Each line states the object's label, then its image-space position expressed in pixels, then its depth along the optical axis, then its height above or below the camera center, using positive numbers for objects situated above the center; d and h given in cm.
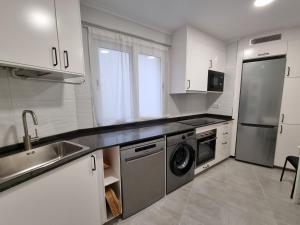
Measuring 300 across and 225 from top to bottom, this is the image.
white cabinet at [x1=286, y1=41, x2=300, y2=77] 236 +53
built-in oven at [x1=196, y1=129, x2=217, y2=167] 239 -90
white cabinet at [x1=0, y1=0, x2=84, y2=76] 98 +44
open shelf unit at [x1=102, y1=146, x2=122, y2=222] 154 -88
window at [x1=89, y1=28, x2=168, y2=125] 191 +25
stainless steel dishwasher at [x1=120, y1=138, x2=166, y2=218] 158 -91
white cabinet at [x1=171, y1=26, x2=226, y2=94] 236 +57
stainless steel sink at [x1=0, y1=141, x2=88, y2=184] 117 -55
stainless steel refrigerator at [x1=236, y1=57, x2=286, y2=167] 257 -29
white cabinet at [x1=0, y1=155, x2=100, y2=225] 84 -71
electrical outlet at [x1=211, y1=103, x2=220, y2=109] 326 -28
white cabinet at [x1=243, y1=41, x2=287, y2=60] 247 +75
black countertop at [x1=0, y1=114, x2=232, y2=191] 97 -49
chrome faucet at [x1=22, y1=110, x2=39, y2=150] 126 -35
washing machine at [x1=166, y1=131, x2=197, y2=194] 196 -93
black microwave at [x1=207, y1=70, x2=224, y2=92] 276 +23
